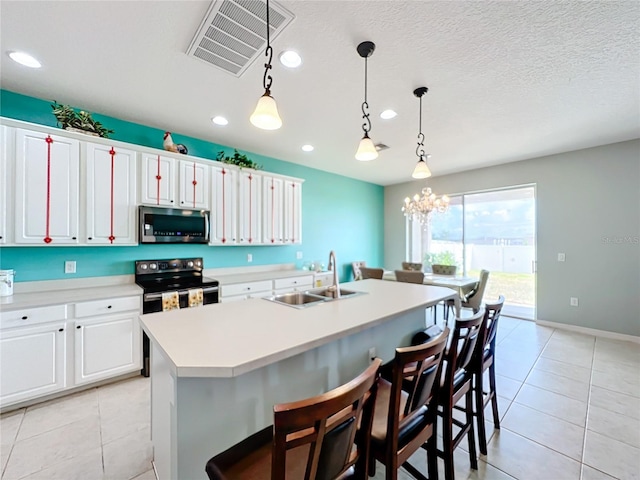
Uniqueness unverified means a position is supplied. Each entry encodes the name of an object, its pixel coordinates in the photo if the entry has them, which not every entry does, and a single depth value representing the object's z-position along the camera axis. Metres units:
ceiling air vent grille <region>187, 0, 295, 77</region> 1.57
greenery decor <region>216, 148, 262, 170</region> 3.69
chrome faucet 2.21
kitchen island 1.14
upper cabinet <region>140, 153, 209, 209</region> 2.97
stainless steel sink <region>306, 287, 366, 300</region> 2.27
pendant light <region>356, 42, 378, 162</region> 1.91
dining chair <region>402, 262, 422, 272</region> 4.70
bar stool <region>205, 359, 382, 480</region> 0.68
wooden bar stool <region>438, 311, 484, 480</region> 1.36
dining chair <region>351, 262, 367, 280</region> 5.77
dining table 3.97
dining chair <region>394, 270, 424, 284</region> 3.90
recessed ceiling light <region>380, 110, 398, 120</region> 2.86
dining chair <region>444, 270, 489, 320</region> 4.11
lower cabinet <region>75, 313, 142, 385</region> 2.39
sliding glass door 4.73
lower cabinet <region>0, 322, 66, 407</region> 2.09
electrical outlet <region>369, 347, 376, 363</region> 1.97
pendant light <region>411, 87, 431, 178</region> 2.42
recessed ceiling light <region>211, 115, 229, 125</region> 3.03
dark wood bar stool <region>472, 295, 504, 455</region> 1.67
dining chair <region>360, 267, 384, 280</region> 4.09
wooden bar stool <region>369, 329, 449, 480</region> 1.03
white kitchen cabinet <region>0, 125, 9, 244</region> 2.23
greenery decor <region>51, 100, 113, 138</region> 2.52
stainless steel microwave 2.95
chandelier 4.21
